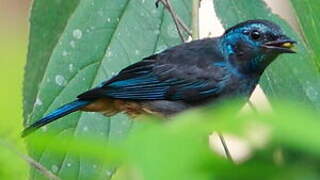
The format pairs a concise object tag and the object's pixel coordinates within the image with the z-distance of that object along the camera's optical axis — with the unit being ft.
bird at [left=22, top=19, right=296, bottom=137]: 22.99
